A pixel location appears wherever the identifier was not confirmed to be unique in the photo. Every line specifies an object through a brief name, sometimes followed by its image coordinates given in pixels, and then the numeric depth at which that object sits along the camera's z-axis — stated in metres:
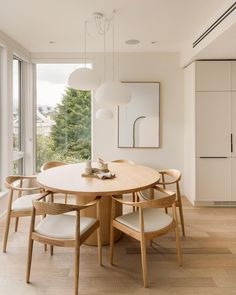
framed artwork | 4.73
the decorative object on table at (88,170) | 2.97
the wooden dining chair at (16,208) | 2.76
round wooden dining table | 2.33
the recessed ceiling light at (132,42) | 4.08
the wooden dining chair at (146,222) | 2.17
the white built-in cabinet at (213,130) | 4.13
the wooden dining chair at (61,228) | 2.04
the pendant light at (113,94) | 2.65
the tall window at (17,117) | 4.41
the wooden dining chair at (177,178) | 3.09
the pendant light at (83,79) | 2.76
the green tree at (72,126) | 4.97
